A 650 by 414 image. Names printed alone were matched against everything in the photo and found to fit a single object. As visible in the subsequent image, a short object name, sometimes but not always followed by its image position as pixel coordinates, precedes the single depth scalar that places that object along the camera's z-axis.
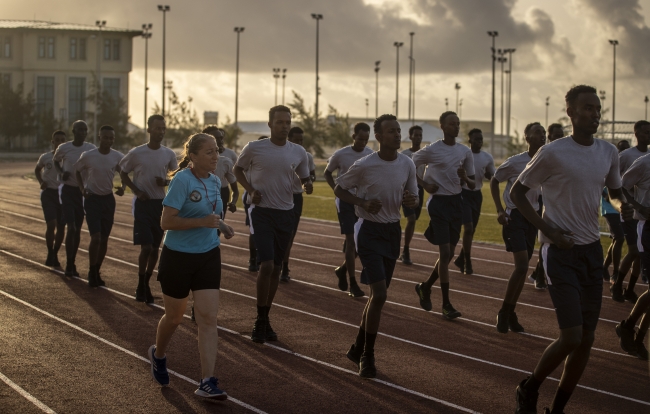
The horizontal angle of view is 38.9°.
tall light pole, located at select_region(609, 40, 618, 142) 90.94
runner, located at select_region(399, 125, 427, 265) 15.80
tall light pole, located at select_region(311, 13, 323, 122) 84.09
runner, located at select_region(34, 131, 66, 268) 14.85
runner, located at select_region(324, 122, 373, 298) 12.67
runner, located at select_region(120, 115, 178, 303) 11.43
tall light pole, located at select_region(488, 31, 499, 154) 68.06
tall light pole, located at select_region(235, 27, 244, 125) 88.88
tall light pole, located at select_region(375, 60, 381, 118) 116.71
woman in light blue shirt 7.01
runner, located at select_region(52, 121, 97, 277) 13.68
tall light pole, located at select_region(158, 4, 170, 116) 76.88
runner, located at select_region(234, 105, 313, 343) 9.45
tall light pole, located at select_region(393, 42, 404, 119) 103.38
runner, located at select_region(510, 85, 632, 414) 6.36
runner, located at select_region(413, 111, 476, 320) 10.71
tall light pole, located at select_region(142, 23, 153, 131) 79.38
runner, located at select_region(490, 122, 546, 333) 9.96
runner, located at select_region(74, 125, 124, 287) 12.65
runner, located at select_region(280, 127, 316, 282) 13.36
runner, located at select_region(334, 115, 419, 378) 8.20
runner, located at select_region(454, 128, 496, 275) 14.53
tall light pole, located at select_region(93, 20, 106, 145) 75.79
